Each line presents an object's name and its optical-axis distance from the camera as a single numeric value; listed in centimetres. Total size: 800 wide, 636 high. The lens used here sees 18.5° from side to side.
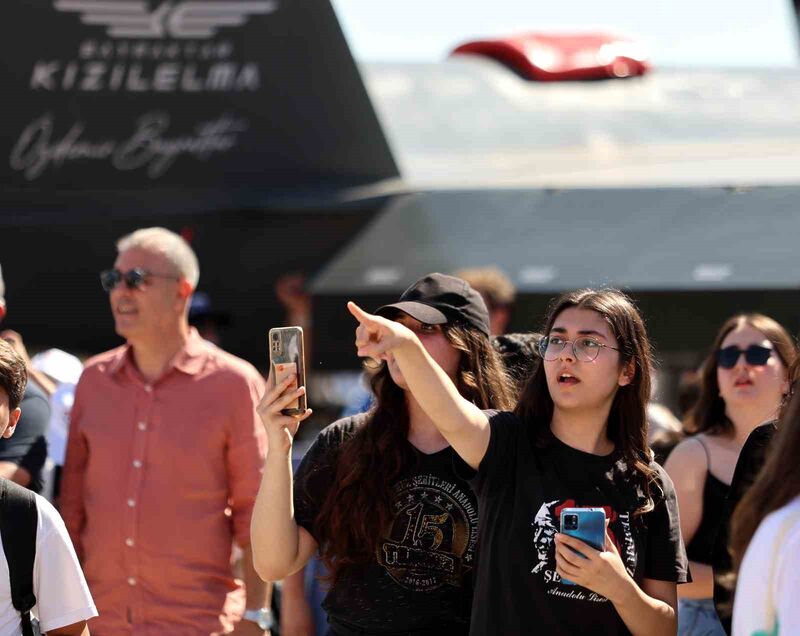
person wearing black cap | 617
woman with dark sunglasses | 766
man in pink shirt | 788
